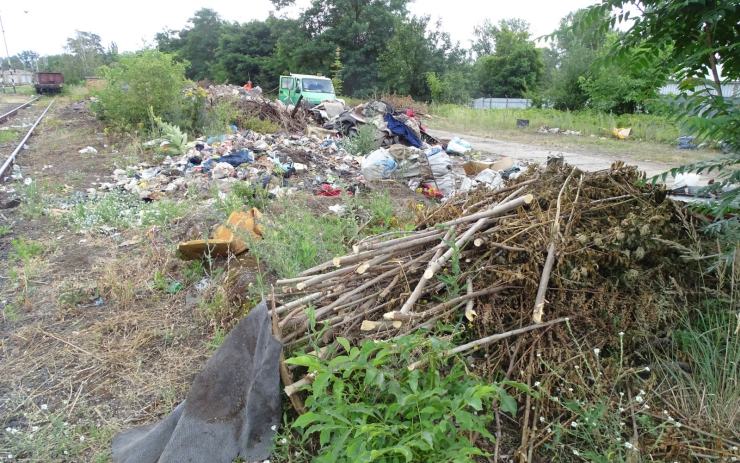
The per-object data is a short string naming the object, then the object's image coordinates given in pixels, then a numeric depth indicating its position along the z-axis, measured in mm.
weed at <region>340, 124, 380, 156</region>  10594
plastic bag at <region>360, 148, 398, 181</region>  7656
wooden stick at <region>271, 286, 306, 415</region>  2324
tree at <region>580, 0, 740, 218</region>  2232
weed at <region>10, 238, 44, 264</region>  4635
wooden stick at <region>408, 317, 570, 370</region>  2229
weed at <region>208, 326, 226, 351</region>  3050
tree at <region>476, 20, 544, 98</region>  34812
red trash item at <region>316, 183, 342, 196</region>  6920
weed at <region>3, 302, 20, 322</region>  3732
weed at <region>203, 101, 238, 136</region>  11297
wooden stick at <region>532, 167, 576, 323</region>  2355
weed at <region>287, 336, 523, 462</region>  1758
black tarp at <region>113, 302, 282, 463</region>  2287
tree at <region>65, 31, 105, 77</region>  48875
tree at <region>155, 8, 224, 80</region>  55688
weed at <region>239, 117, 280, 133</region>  12281
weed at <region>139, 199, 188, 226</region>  5488
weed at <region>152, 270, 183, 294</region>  3992
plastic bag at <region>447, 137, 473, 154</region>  11234
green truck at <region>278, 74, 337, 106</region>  18516
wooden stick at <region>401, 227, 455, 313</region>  2472
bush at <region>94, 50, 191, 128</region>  11531
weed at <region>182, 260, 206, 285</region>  4090
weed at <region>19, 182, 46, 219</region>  6250
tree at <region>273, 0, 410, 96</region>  36938
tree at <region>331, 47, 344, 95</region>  34925
